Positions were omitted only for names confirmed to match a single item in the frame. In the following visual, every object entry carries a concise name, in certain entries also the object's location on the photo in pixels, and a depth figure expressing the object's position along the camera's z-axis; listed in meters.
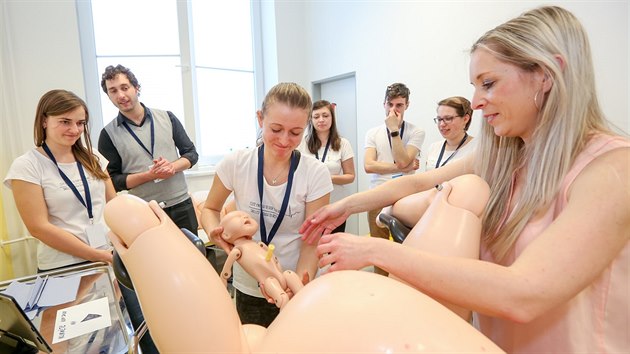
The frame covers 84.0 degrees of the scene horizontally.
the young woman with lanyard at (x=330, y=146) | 2.93
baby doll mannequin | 0.83
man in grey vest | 2.24
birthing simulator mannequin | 0.46
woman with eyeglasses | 2.51
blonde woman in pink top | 0.60
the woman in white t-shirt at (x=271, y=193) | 1.31
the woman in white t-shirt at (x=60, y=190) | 1.62
